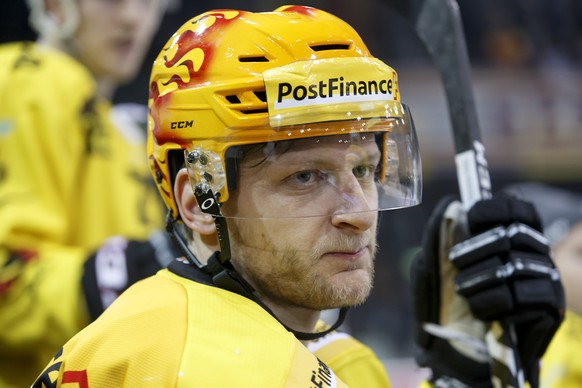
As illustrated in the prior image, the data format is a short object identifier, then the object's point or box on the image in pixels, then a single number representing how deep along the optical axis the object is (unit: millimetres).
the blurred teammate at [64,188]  3779
